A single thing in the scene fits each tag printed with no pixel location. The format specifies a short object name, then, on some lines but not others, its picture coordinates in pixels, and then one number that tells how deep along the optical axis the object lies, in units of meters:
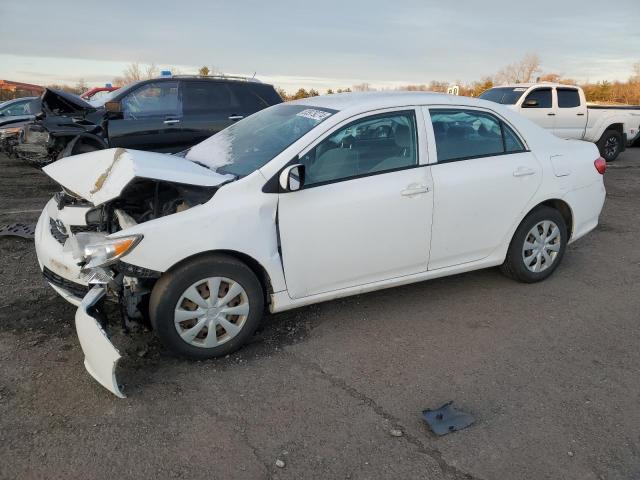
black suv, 7.98
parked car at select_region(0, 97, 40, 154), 10.43
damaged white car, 3.19
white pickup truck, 12.21
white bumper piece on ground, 2.87
